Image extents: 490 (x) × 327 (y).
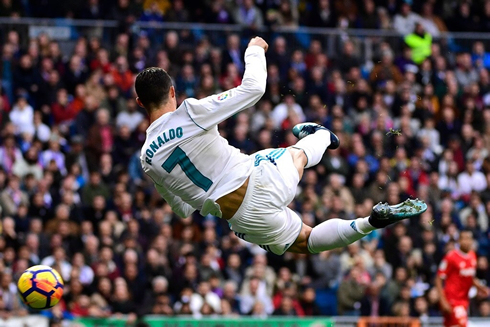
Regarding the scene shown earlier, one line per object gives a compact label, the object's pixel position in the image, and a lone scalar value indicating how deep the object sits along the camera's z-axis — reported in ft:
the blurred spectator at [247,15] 68.69
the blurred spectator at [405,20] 71.46
